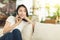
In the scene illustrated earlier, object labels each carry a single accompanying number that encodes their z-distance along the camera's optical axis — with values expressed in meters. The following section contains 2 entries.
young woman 2.34
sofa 2.07
